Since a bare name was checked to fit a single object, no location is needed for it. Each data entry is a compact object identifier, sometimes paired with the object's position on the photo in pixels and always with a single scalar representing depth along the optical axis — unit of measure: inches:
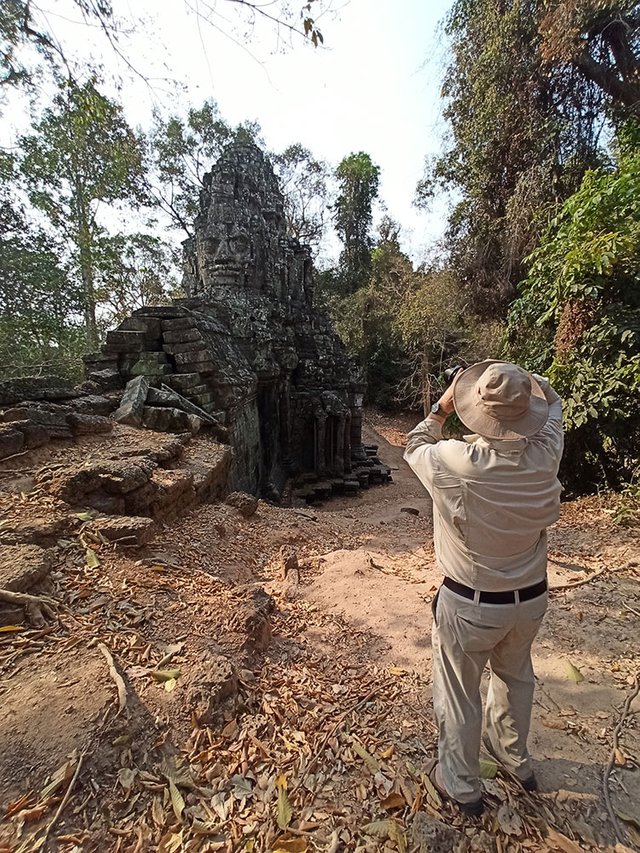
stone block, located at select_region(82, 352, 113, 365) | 241.0
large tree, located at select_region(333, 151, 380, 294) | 946.7
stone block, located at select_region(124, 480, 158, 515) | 136.7
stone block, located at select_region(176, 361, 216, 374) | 251.3
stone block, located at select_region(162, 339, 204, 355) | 250.2
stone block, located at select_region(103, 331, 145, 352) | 239.6
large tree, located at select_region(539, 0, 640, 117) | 241.3
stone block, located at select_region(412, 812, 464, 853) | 53.9
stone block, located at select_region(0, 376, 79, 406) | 163.3
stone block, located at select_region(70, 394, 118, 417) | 185.0
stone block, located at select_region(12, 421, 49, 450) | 142.6
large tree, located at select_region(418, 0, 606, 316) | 289.4
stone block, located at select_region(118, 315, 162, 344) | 246.8
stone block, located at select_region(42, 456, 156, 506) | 126.0
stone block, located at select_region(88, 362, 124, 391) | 226.8
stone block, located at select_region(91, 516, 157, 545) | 113.9
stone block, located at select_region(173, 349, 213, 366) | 250.1
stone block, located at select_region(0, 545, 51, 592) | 80.8
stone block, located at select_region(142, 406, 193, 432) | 205.0
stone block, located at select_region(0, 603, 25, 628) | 75.5
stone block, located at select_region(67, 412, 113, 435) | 163.6
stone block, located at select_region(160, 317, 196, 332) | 250.5
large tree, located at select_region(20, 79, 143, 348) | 383.9
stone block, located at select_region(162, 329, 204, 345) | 250.2
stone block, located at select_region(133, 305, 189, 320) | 252.6
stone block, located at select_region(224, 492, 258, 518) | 189.6
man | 53.9
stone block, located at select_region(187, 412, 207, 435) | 219.1
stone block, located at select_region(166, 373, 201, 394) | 244.2
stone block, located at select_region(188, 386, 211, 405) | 246.5
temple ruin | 245.3
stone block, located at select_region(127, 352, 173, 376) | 241.6
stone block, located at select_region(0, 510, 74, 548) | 97.5
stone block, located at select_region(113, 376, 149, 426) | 197.8
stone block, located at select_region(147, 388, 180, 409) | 225.2
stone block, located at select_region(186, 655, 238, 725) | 68.3
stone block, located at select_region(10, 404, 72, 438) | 149.0
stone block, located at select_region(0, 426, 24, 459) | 133.0
